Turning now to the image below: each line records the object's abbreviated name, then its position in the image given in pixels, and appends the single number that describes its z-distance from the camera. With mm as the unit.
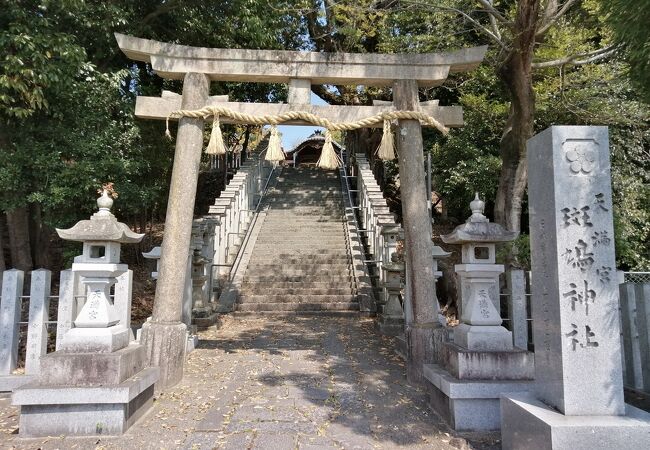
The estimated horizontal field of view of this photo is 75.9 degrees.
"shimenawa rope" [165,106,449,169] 5004
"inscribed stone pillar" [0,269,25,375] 4508
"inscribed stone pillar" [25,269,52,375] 4500
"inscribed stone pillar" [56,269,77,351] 4559
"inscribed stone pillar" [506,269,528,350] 4988
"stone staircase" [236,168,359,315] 8906
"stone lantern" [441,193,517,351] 3771
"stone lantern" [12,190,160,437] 3420
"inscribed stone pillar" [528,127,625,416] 2746
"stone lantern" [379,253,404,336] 7227
